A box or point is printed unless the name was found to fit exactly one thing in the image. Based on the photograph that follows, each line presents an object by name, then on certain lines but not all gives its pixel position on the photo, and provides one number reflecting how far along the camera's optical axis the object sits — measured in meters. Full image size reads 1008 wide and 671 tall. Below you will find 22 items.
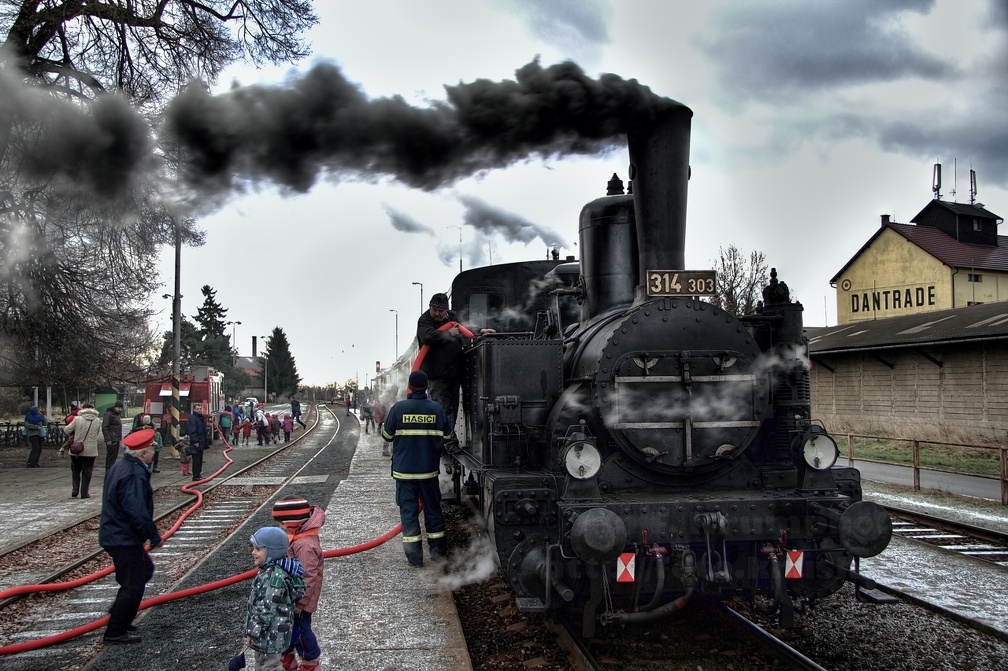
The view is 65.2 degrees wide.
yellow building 30.89
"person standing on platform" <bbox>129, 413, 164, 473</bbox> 13.31
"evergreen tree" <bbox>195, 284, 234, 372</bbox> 62.84
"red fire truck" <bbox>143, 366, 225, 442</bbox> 20.08
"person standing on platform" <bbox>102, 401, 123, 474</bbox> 13.70
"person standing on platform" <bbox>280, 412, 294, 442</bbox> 27.46
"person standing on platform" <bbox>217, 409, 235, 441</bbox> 24.42
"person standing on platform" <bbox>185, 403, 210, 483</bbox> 14.67
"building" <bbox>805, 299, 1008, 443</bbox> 15.91
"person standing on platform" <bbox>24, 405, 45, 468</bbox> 17.27
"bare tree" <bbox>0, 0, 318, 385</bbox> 6.00
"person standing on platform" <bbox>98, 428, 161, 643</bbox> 5.27
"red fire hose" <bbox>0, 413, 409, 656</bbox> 5.12
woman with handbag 11.69
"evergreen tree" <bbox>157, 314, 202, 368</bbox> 47.44
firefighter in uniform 6.70
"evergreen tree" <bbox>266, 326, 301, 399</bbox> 90.31
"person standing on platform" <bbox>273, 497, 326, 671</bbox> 4.19
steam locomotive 4.77
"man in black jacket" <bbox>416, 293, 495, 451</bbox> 7.09
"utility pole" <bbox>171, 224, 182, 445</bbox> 19.94
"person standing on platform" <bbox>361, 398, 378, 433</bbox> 33.43
